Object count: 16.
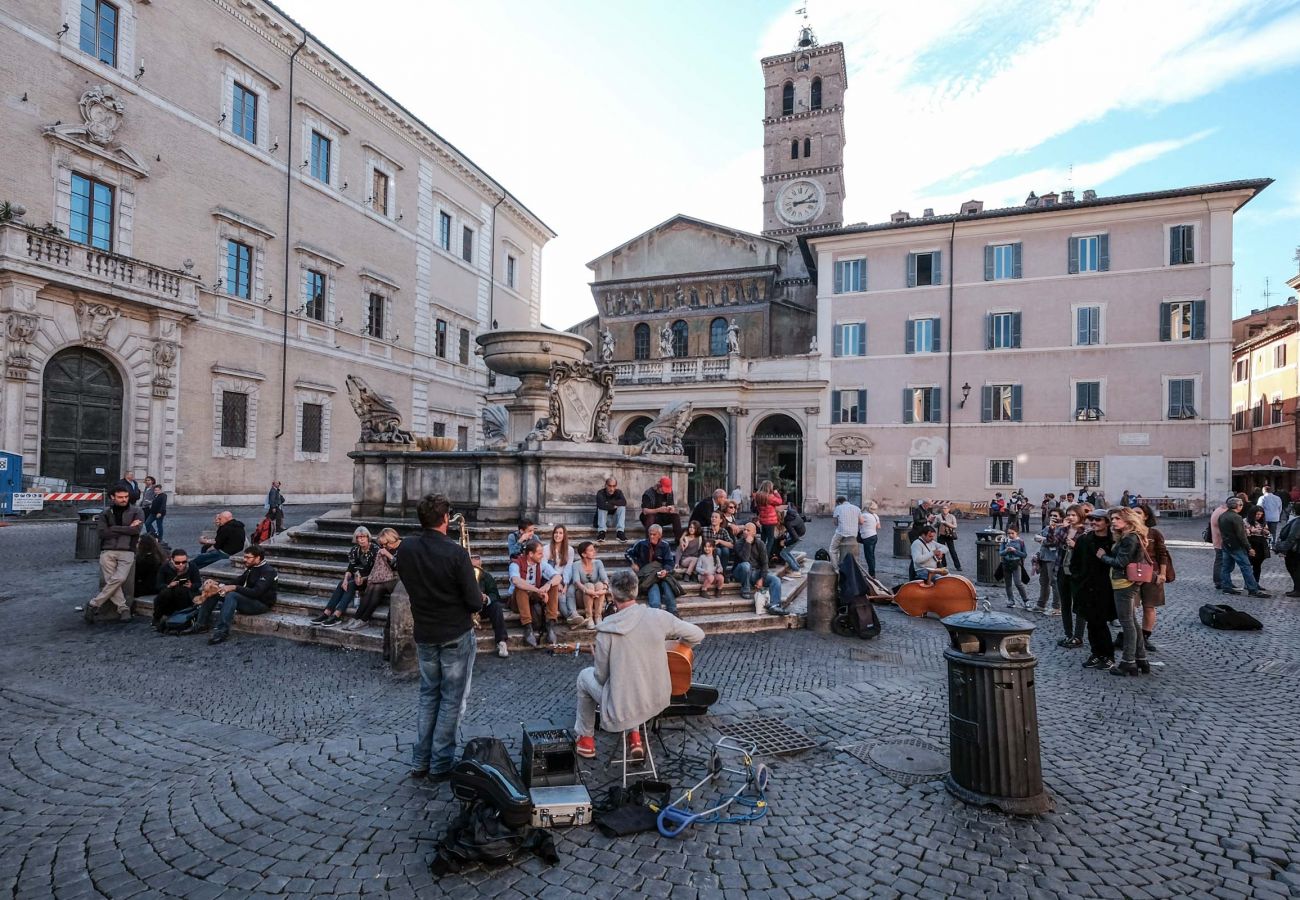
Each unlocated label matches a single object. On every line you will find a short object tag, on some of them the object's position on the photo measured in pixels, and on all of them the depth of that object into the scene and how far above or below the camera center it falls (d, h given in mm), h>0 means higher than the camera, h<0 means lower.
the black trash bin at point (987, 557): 12875 -1693
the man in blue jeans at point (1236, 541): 11422 -1160
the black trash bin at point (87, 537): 12742 -1628
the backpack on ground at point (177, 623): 8016 -1993
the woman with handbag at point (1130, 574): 6773 -1028
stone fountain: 10891 +25
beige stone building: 18344 +6834
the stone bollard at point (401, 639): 6664 -1770
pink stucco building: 28406 +5203
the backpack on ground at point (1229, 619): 8867 -1907
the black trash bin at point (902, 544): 16891 -1942
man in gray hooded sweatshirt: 4484 -1417
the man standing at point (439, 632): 4410 -1128
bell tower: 50656 +23908
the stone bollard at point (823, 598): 8820 -1713
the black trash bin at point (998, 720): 4082 -1511
